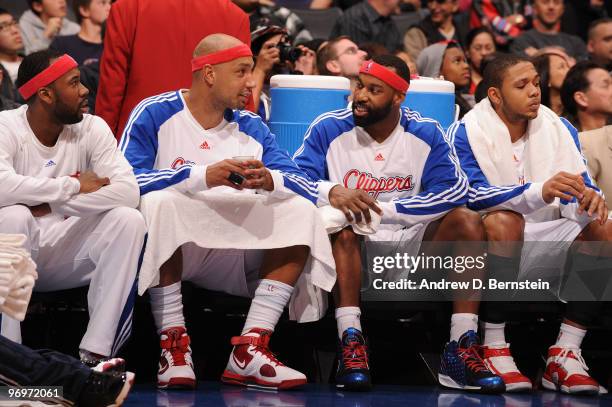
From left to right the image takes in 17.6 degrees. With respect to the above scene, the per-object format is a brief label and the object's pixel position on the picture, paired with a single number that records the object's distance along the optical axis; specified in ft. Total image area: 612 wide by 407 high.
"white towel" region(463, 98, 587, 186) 30.17
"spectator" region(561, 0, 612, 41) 57.61
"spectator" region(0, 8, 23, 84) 42.37
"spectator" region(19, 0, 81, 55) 48.66
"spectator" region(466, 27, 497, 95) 48.79
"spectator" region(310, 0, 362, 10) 55.15
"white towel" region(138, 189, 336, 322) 26.58
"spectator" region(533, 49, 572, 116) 39.98
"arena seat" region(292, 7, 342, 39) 53.11
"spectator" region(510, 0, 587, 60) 51.88
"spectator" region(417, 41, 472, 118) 43.55
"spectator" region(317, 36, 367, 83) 40.03
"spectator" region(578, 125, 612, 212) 32.55
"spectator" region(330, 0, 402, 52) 50.43
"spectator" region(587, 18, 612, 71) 49.34
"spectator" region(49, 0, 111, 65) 45.09
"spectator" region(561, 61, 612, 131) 36.05
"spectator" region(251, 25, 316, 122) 37.62
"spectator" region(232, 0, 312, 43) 42.32
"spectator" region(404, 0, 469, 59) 50.57
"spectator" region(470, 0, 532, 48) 53.79
